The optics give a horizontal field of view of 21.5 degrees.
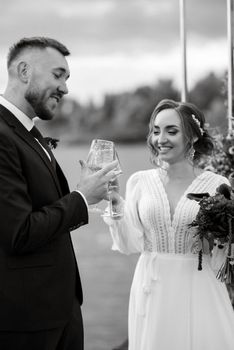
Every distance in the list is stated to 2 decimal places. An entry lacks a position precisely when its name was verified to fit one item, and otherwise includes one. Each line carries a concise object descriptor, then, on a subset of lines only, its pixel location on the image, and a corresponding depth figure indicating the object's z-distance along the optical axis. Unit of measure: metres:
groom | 1.89
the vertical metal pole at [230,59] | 4.11
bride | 2.84
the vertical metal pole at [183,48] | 4.03
